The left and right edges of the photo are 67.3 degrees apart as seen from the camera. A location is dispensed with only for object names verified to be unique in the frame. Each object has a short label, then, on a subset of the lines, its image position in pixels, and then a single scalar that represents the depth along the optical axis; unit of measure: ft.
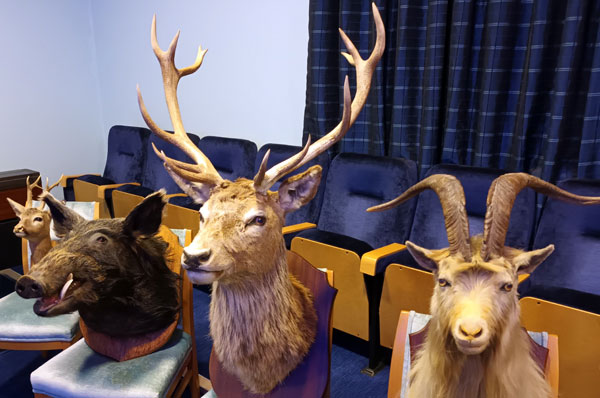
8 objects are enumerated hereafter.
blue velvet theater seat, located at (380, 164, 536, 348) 5.86
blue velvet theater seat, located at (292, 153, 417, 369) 6.52
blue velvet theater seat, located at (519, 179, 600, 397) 4.69
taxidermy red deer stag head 3.51
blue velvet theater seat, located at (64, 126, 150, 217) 12.03
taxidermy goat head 2.65
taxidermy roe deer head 5.52
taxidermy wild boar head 3.87
